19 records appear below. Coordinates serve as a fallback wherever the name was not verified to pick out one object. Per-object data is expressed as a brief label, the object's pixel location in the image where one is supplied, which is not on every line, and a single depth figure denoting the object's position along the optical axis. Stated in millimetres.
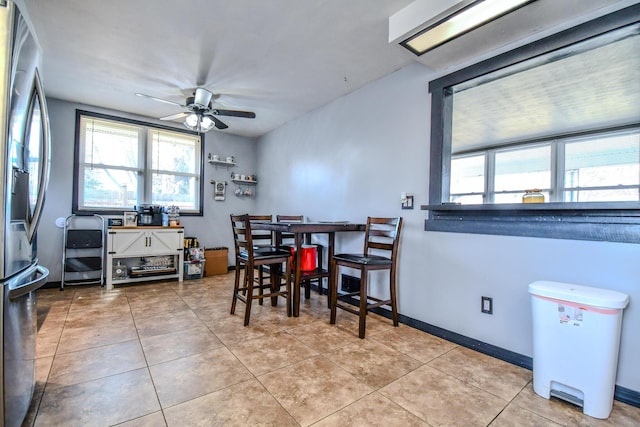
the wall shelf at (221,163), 5079
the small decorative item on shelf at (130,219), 4129
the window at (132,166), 4113
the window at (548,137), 1760
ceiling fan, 3338
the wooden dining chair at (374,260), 2420
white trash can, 1454
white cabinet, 3889
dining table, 2736
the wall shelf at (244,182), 5338
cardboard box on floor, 4715
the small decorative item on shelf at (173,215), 4477
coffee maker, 4234
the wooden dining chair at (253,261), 2625
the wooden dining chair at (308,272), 3020
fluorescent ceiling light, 1727
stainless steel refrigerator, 1103
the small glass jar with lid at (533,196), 2010
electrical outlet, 2139
